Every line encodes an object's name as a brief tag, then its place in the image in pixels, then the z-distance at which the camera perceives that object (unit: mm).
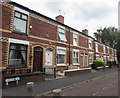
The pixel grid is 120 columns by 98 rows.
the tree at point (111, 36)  36472
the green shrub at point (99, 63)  18991
